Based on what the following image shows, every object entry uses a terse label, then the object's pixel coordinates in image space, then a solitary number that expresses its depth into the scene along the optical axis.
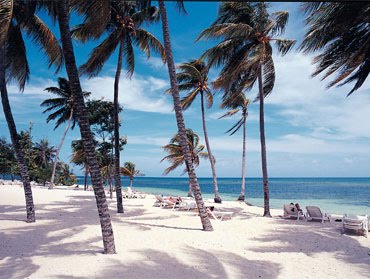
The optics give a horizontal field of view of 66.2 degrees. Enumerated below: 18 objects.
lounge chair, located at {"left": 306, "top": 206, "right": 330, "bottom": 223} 12.35
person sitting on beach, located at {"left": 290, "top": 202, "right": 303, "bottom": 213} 13.02
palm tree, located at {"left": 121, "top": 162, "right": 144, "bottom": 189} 34.16
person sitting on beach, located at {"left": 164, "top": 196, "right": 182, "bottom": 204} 16.34
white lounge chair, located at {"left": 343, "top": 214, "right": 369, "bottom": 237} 9.59
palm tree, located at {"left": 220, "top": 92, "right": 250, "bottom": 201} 23.06
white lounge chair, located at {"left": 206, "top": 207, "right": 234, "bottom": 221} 12.43
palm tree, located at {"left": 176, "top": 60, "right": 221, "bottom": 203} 20.92
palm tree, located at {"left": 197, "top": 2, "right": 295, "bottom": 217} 12.55
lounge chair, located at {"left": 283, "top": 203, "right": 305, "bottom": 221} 12.84
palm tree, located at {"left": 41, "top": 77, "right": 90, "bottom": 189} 29.78
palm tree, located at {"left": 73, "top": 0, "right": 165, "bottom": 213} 12.91
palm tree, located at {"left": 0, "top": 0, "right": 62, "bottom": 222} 10.02
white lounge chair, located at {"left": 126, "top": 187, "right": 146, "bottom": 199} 23.58
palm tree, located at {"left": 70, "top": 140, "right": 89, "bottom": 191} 24.57
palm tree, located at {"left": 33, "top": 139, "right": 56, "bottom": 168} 48.50
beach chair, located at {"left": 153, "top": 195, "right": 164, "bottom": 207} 16.84
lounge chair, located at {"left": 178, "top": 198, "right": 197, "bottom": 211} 15.28
